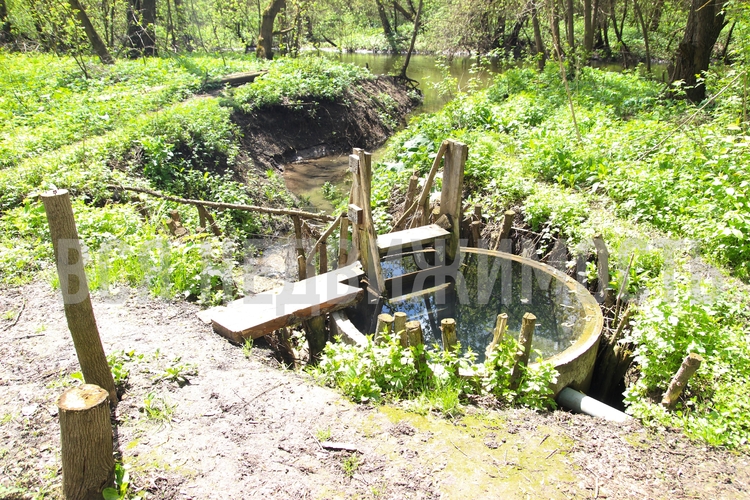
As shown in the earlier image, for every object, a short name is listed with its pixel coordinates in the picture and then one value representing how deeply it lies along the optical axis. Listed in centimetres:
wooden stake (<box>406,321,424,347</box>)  410
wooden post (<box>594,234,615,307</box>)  548
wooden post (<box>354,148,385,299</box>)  562
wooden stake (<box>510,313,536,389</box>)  398
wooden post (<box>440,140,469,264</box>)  641
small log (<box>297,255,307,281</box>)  645
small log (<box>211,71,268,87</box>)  1399
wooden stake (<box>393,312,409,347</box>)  419
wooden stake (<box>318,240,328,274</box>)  677
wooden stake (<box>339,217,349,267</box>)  647
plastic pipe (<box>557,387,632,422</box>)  420
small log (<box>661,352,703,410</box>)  368
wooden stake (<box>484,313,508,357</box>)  421
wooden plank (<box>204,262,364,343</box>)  494
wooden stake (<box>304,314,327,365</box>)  545
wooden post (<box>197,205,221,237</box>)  751
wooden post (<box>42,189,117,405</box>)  289
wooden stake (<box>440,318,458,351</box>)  414
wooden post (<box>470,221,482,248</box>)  708
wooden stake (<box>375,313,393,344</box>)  434
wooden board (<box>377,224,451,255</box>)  627
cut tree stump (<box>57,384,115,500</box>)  263
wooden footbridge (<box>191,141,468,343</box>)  511
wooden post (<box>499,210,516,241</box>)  662
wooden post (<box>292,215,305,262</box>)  723
